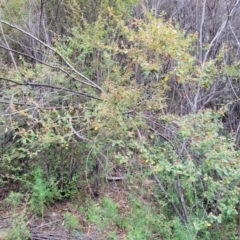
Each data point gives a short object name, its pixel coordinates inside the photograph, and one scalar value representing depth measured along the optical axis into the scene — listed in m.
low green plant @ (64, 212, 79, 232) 3.93
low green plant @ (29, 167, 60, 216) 4.04
